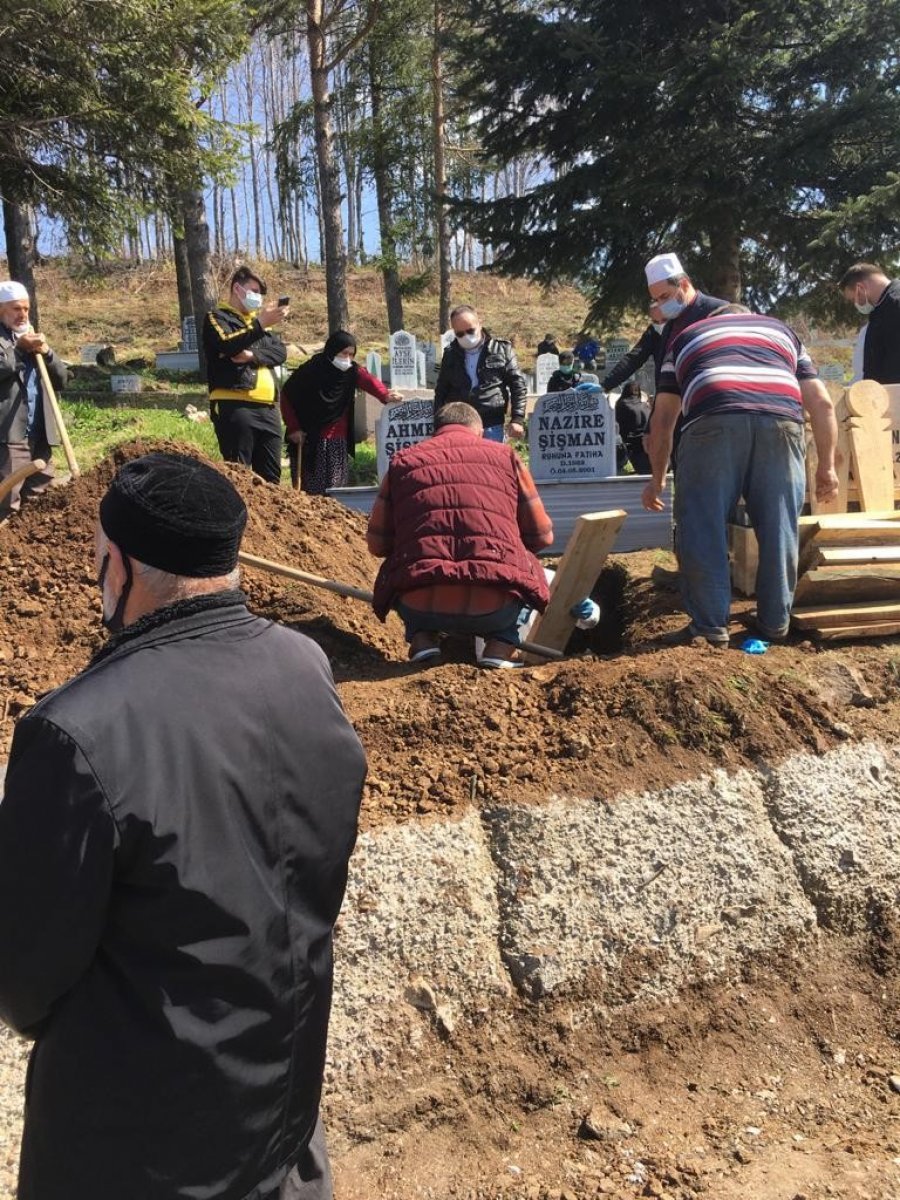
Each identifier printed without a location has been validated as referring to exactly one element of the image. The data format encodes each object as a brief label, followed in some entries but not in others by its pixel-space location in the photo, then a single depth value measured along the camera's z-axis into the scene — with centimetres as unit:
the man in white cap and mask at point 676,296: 476
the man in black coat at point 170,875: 132
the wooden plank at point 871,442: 548
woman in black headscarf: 779
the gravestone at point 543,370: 1827
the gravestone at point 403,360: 1803
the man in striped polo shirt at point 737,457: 417
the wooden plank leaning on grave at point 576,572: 495
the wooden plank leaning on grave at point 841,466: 549
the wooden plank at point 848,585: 445
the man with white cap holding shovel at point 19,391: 586
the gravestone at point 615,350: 2433
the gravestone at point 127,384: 1914
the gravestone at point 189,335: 2386
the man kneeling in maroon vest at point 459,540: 424
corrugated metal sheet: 765
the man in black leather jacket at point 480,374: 734
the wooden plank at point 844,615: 444
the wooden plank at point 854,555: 445
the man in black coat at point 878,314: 621
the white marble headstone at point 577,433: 867
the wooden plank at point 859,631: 443
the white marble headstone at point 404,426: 933
